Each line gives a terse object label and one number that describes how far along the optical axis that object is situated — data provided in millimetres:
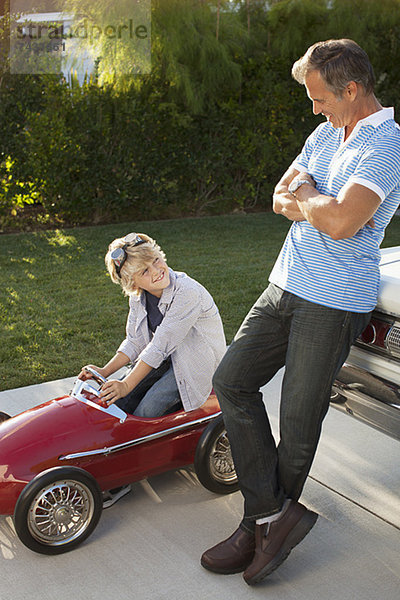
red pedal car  2861
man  2438
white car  2826
